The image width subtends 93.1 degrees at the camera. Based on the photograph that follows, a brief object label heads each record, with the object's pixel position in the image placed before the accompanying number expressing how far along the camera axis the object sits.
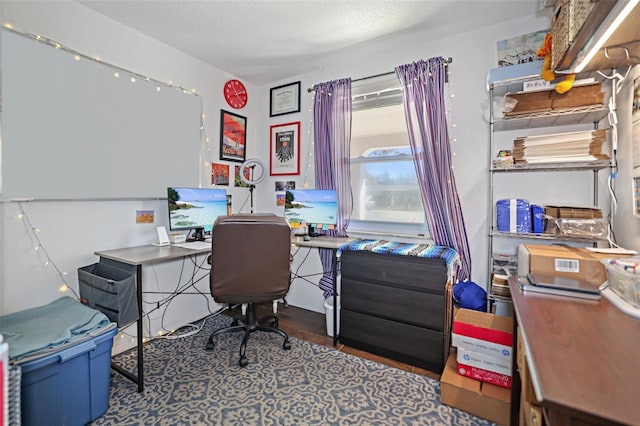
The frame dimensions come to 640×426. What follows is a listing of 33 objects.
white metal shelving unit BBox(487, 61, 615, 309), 1.88
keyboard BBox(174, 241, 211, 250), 2.37
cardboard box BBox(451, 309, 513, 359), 1.71
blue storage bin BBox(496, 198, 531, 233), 2.03
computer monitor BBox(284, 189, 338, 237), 2.83
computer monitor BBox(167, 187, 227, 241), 2.51
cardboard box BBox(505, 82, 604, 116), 1.81
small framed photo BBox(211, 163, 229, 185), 3.15
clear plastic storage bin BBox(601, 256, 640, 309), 1.08
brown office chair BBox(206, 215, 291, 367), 2.09
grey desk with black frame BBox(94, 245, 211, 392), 1.91
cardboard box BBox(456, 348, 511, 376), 1.70
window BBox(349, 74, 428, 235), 2.75
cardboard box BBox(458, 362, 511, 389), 1.70
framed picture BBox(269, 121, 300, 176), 3.37
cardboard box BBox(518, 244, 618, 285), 1.38
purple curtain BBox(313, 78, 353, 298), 2.93
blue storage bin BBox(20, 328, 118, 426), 1.42
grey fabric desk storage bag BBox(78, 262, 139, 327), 1.84
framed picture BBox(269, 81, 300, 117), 3.35
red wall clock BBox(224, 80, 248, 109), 3.29
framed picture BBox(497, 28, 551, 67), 2.19
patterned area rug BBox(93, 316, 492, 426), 1.68
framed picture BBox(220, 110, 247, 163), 3.24
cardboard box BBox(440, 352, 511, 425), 1.63
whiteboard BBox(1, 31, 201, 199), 1.84
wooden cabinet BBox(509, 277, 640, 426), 0.59
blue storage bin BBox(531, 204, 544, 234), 1.99
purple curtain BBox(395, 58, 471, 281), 2.41
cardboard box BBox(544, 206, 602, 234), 1.86
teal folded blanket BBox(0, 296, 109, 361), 1.46
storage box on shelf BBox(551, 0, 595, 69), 1.30
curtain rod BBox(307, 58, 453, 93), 2.42
